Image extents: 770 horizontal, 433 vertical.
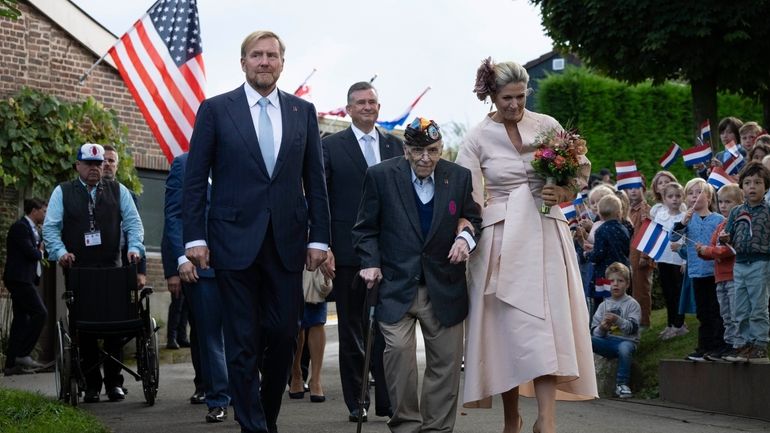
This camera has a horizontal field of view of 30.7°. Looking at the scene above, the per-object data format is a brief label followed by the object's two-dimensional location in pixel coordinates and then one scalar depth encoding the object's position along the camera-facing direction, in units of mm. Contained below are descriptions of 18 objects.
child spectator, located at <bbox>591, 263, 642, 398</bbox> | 12625
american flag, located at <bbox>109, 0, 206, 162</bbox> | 16766
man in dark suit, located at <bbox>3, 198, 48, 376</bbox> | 16859
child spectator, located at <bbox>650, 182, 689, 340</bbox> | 13812
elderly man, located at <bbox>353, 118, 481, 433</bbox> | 8328
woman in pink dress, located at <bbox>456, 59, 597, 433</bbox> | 8266
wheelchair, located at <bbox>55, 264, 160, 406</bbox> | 11547
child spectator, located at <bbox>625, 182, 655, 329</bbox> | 14984
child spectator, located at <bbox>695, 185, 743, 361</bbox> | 11133
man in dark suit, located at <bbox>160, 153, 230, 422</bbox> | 10391
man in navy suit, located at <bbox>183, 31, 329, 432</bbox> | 8156
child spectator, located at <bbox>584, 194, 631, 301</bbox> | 14102
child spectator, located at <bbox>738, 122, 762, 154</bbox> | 15266
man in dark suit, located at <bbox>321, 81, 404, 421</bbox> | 10094
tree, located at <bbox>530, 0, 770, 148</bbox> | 23938
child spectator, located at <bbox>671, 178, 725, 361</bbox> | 11883
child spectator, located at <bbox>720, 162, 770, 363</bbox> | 10797
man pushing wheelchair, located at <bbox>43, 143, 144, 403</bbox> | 12203
